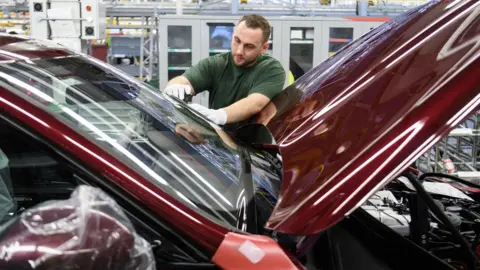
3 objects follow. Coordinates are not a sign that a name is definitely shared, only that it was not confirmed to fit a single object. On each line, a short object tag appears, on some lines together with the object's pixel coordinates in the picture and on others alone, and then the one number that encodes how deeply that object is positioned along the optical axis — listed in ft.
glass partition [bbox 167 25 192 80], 21.07
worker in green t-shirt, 8.92
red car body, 4.09
